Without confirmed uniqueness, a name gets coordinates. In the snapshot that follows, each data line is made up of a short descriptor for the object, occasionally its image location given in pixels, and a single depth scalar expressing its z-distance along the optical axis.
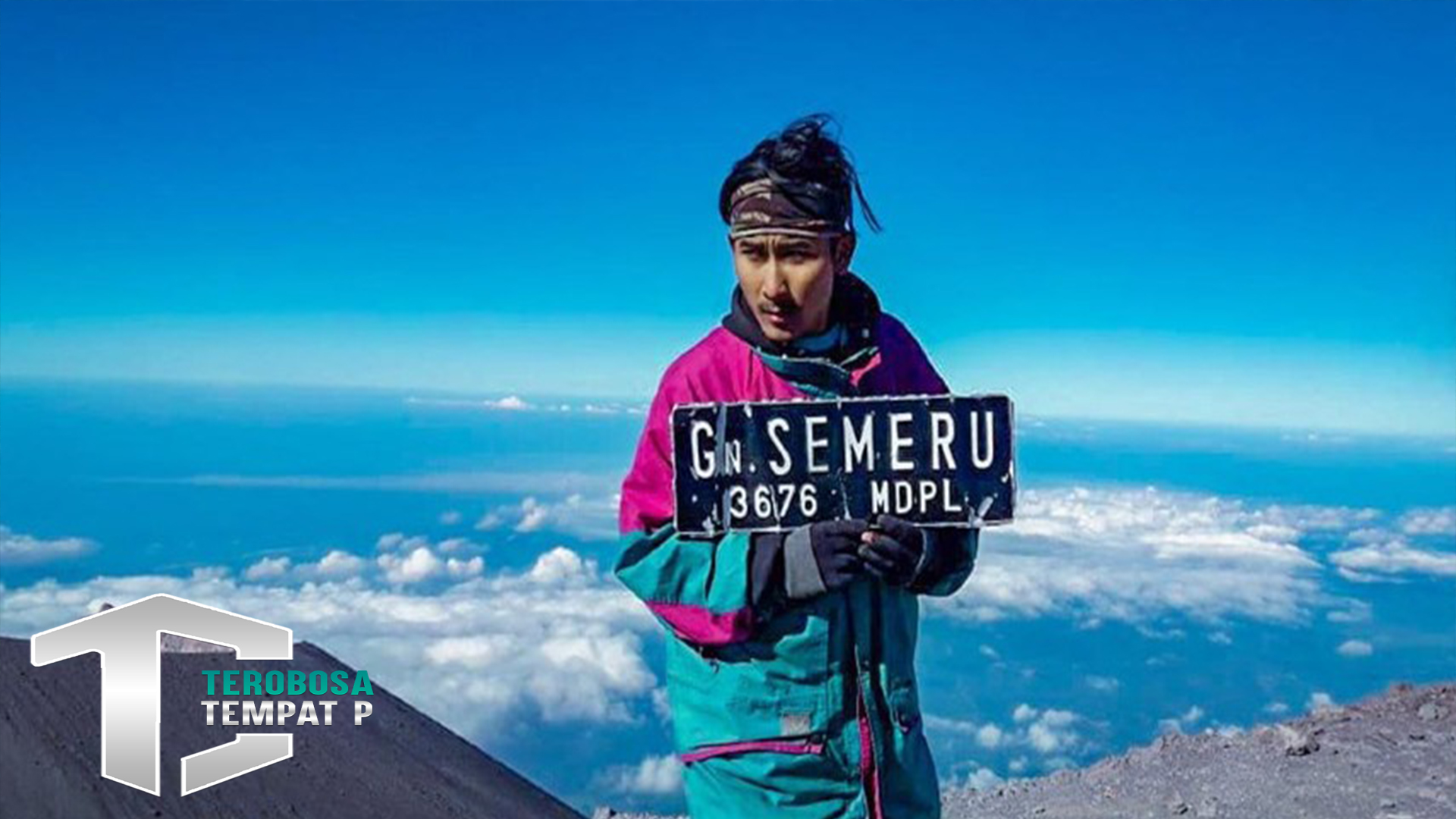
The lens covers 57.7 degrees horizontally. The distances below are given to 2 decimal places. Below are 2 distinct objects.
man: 2.83
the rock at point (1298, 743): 7.19
